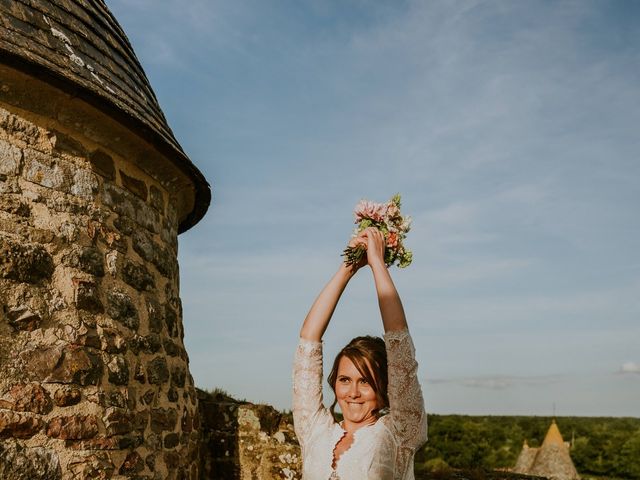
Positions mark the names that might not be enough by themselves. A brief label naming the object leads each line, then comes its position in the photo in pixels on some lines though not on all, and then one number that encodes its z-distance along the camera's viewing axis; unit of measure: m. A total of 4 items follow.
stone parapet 6.10
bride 2.45
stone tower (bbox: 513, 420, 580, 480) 38.62
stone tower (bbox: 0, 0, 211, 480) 3.70
